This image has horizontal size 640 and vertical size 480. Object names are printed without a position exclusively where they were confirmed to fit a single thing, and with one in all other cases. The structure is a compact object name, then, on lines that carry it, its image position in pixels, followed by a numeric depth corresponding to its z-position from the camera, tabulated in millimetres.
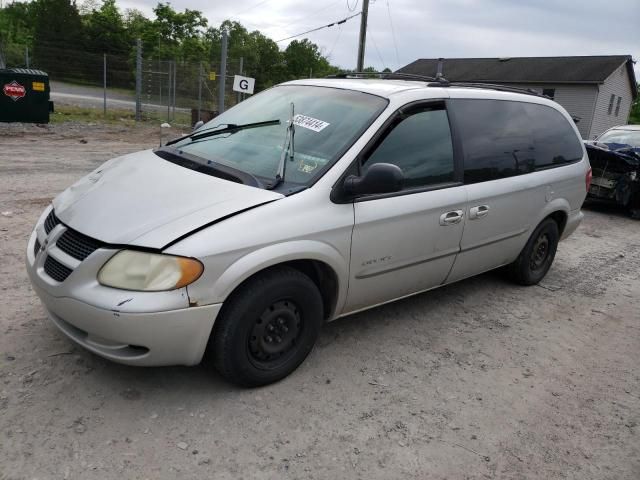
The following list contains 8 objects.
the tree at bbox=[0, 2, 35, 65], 26156
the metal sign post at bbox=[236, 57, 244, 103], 17144
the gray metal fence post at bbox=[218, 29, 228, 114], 14172
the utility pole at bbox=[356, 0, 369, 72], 21062
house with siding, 32938
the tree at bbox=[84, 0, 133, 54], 39247
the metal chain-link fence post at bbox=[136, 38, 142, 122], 18312
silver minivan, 2641
